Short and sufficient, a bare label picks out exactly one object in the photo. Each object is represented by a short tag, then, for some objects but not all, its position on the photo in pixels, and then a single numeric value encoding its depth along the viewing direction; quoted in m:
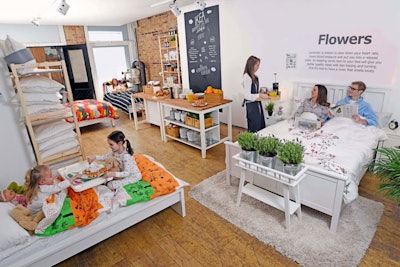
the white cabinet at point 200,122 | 3.62
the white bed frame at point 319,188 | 1.99
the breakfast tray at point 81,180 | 2.03
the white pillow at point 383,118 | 2.92
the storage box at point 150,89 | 4.78
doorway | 6.91
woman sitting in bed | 3.22
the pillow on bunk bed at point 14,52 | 2.42
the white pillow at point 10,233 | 1.64
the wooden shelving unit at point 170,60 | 5.98
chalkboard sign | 4.77
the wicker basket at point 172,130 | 4.26
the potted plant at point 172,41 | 5.90
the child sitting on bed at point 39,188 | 1.89
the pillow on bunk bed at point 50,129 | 2.79
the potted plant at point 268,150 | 2.08
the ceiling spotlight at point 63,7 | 3.24
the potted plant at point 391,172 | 1.73
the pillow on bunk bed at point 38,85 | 2.60
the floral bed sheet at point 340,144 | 2.09
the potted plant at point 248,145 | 2.18
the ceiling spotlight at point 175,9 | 3.93
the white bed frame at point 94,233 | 1.70
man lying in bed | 2.93
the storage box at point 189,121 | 3.78
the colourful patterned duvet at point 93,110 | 5.16
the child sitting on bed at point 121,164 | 2.22
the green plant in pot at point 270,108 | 3.95
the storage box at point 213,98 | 3.77
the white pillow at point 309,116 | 3.09
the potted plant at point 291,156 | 1.90
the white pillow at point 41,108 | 2.67
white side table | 1.96
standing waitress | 3.46
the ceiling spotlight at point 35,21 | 4.90
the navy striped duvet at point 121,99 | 6.07
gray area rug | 1.90
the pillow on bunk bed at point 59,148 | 2.85
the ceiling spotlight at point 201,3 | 3.89
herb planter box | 3.69
